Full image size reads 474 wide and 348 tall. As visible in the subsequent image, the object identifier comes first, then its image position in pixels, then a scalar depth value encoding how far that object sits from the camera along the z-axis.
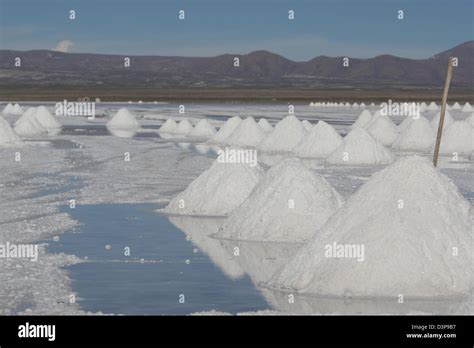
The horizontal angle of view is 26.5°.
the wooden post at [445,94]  15.01
